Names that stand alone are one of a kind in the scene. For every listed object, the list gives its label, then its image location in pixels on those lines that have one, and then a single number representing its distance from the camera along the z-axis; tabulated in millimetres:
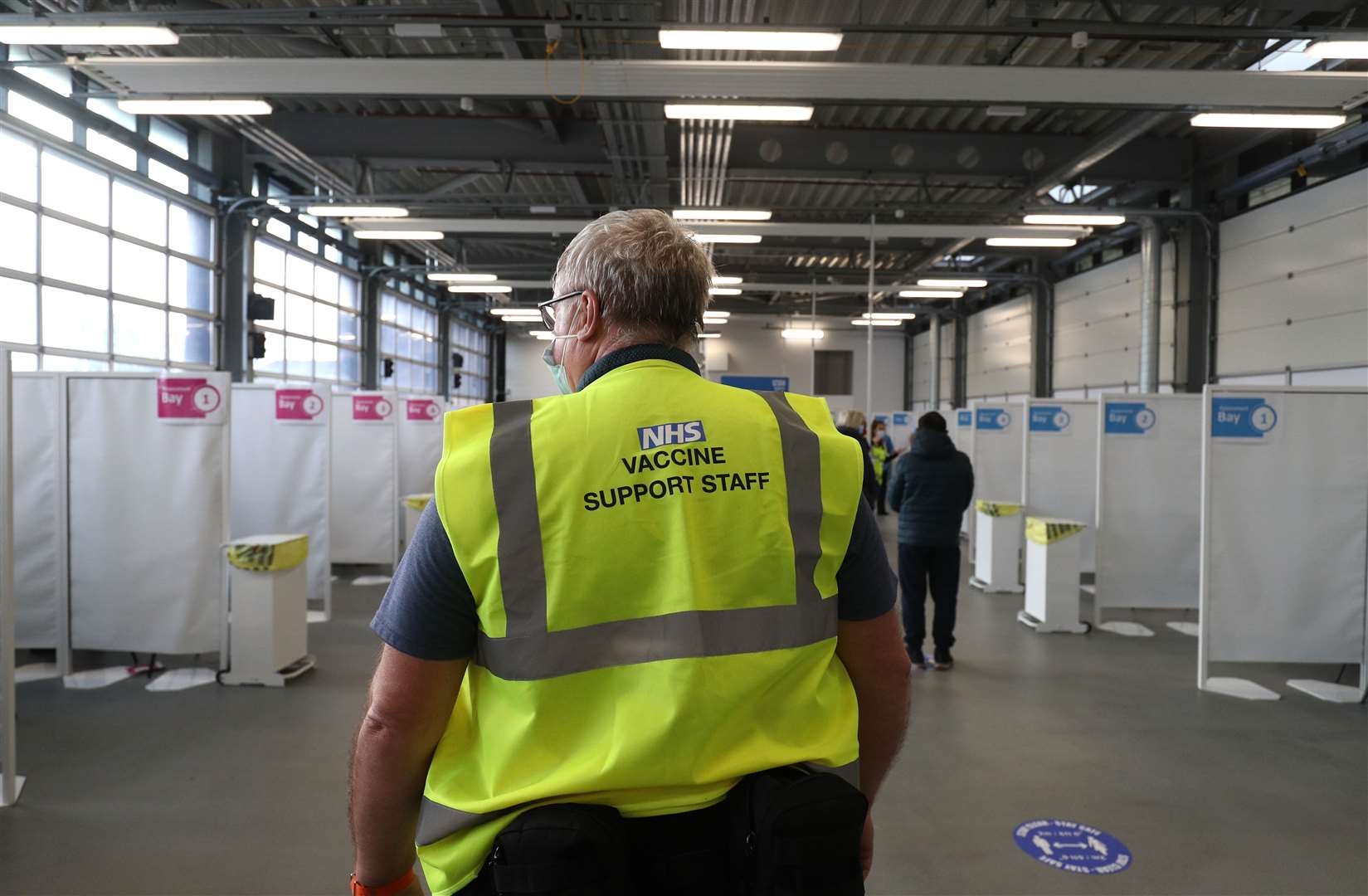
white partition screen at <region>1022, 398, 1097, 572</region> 8609
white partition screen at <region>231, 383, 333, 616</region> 7344
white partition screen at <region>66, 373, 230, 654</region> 5438
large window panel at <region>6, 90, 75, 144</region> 7577
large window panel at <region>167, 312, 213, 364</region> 10203
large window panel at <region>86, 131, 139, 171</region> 8662
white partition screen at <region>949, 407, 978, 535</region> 11453
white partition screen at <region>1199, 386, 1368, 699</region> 5457
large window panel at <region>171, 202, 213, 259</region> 10195
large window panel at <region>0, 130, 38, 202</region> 7438
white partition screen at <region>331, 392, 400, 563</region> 8812
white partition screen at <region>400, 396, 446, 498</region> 10695
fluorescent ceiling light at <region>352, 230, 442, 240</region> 10414
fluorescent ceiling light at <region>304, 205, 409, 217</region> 8977
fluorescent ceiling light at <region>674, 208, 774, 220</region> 9180
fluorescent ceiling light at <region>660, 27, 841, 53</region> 5375
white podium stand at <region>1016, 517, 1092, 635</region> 6996
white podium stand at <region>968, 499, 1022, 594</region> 8873
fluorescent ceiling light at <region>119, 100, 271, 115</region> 6781
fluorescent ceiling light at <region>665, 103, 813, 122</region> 6566
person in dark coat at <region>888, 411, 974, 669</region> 5742
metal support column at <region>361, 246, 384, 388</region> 15477
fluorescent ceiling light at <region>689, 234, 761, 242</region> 10188
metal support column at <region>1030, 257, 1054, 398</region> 15609
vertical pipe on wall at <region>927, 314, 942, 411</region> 20547
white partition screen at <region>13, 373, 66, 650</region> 5434
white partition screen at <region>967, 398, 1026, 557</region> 10648
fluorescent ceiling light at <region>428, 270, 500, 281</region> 12531
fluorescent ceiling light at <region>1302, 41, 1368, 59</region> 5645
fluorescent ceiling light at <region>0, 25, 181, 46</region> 5668
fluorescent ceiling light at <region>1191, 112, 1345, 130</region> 6863
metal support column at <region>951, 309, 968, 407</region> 19906
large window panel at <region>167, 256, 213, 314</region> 10148
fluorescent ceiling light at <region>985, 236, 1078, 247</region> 10320
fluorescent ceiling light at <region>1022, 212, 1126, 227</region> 10250
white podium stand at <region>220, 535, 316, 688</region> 5352
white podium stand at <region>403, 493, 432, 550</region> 9180
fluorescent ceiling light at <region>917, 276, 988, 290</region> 13483
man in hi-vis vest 960
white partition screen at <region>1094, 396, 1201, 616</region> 7188
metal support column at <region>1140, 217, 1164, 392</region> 11312
